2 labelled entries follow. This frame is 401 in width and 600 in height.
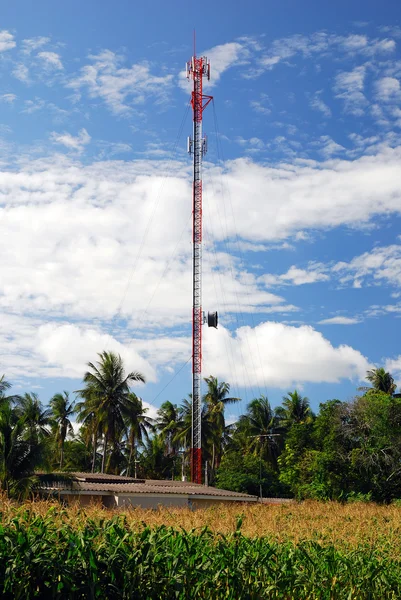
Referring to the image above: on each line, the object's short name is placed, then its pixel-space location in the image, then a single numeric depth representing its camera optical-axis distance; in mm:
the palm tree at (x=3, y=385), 43847
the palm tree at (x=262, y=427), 64562
